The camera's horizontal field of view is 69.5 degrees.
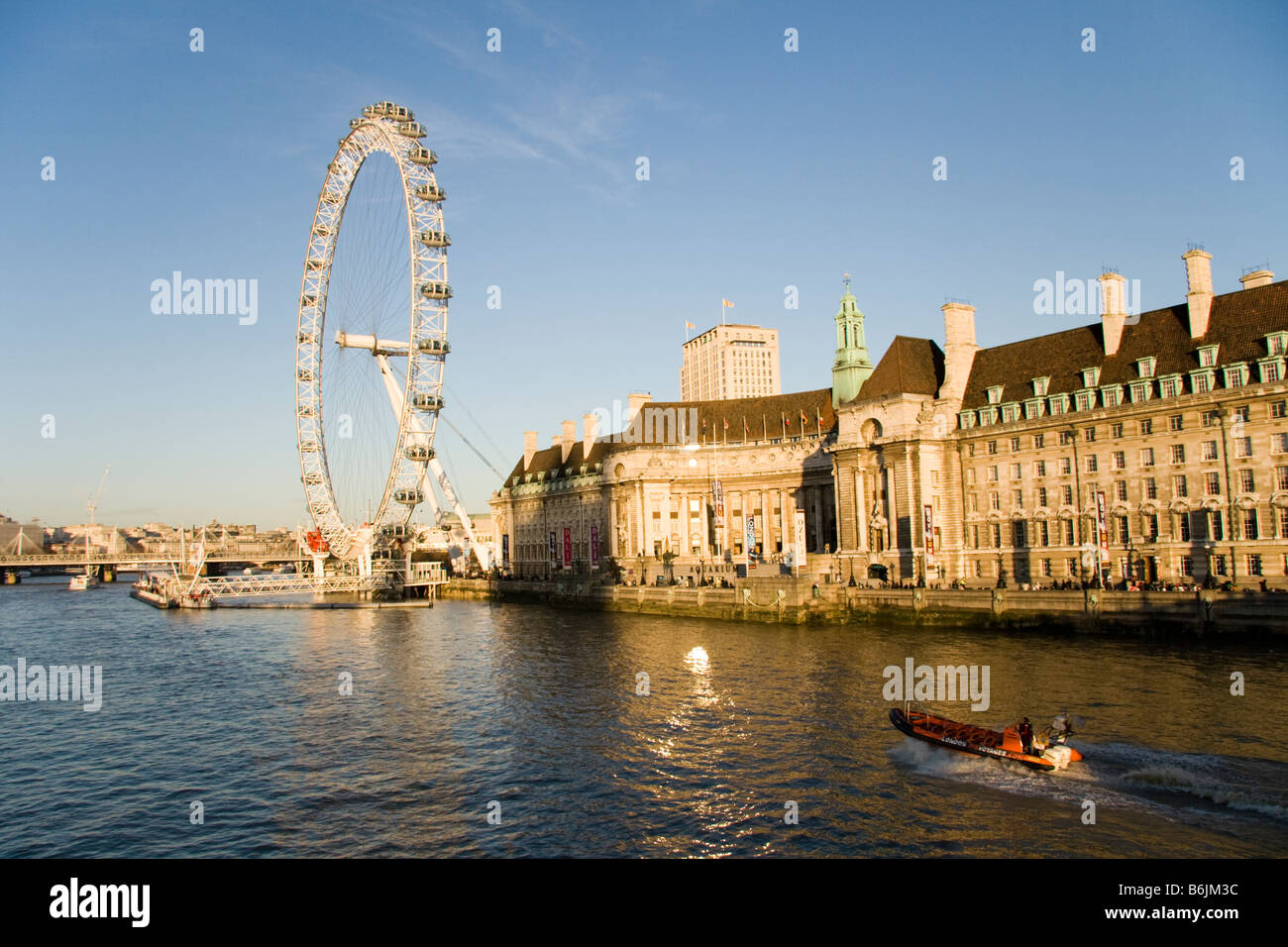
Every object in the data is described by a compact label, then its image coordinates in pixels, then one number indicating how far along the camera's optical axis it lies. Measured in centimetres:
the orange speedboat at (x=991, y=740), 3044
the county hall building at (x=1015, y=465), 6241
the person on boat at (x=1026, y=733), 3109
